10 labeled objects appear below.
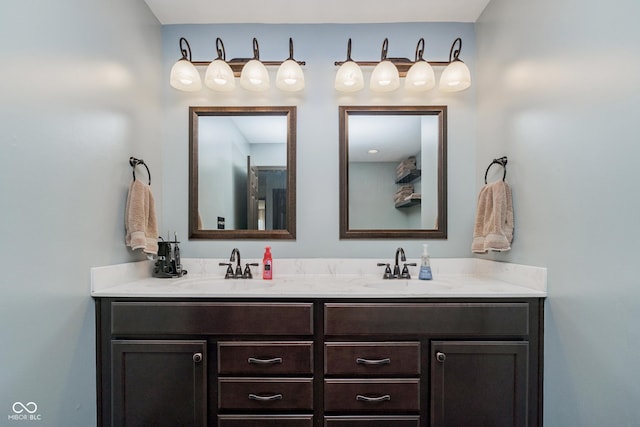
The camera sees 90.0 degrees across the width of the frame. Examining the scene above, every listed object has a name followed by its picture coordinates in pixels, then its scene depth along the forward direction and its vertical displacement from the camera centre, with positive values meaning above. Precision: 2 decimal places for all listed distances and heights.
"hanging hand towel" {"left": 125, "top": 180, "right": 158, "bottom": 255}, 1.63 -0.06
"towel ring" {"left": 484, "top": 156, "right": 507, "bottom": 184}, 1.69 +0.25
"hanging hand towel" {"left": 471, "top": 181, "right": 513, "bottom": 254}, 1.61 -0.05
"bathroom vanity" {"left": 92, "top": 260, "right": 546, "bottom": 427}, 1.42 -0.67
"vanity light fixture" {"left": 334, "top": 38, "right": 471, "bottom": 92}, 1.88 +0.78
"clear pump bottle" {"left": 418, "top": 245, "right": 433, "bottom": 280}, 1.89 -0.35
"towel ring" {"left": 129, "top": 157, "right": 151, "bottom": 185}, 1.71 +0.24
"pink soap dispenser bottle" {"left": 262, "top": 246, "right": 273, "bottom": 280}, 1.86 -0.34
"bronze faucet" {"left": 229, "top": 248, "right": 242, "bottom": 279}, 1.89 -0.37
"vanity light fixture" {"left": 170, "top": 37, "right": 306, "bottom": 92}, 1.88 +0.78
